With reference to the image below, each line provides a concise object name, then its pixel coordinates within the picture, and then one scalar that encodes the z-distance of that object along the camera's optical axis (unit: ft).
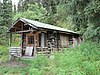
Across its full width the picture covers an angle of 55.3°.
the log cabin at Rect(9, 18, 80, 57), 27.61
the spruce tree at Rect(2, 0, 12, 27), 50.09
